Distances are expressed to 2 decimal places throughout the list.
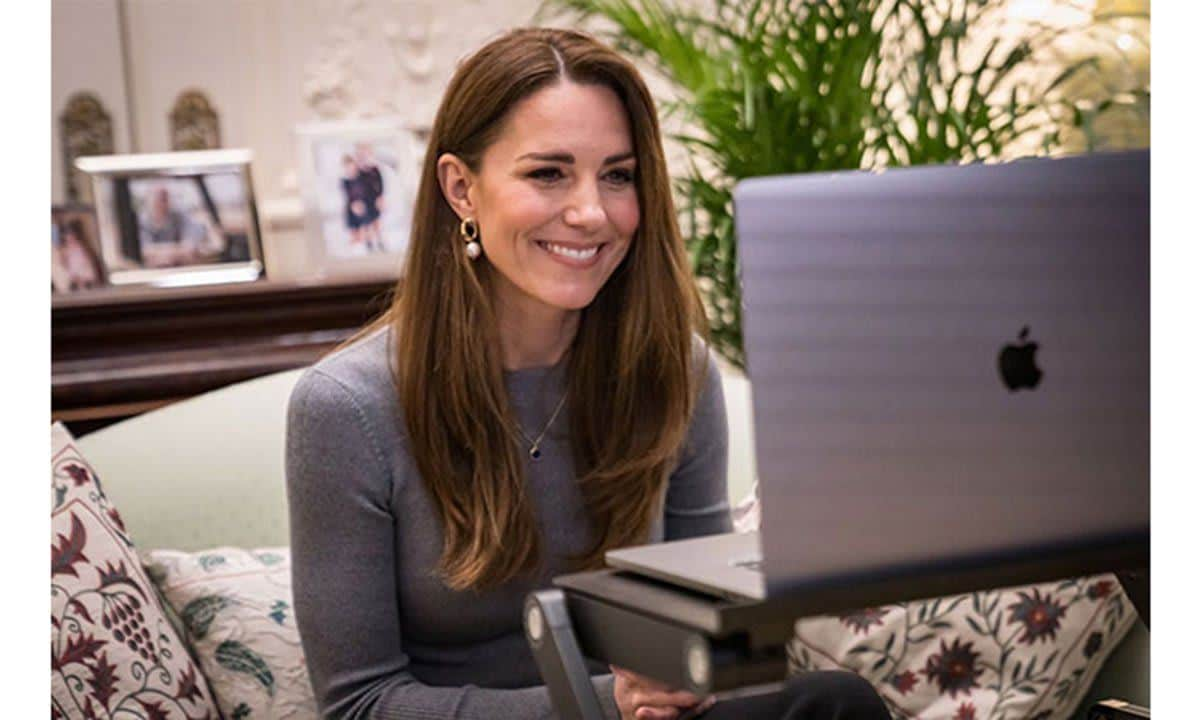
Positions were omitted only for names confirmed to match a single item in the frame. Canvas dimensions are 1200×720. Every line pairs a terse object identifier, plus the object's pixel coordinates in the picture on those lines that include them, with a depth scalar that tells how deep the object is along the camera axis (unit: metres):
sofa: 1.98
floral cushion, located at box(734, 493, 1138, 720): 2.18
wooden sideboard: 2.67
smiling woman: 1.73
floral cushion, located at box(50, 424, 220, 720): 1.87
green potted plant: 3.05
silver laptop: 1.00
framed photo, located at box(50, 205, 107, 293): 3.08
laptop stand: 1.03
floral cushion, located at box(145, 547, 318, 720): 2.04
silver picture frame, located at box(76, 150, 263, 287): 2.97
